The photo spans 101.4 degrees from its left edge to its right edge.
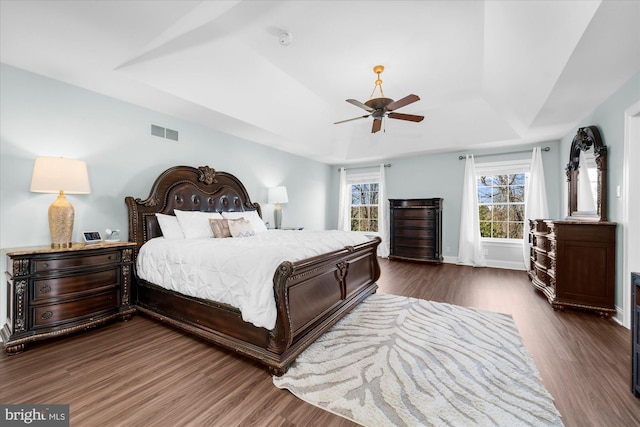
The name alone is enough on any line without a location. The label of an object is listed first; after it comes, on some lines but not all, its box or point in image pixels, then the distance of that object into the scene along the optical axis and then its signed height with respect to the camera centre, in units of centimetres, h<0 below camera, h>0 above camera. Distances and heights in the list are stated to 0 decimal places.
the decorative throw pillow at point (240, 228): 353 -23
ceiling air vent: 366 +113
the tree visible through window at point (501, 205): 565 +20
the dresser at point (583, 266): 301 -61
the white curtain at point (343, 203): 755 +27
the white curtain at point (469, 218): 579 -9
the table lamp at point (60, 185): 241 +23
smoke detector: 283 +190
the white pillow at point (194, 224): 337 -17
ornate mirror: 326 +55
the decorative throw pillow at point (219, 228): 345 -22
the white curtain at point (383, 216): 680 -8
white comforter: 197 -48
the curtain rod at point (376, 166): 694 +129
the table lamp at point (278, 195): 525 +34
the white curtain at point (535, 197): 514 +35
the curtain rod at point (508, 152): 523 +131
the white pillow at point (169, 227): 329 -21
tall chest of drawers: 587 -37
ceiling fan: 312 +131
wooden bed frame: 197 -82
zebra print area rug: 156 -119
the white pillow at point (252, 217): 401 -9
